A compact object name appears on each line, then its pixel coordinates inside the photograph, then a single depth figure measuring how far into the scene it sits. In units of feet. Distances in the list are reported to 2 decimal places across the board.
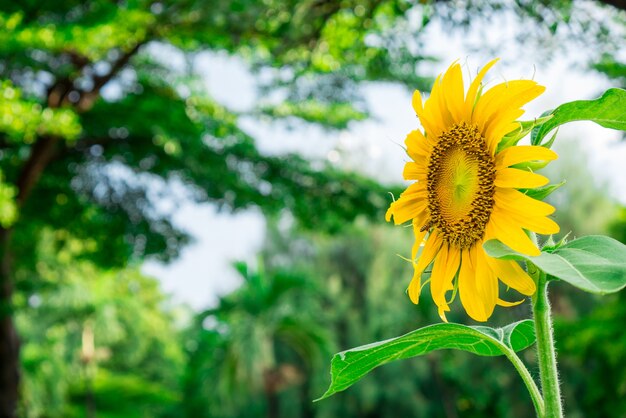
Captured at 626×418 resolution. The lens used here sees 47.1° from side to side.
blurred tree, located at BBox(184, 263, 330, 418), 36.60
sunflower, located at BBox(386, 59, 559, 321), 2.07
